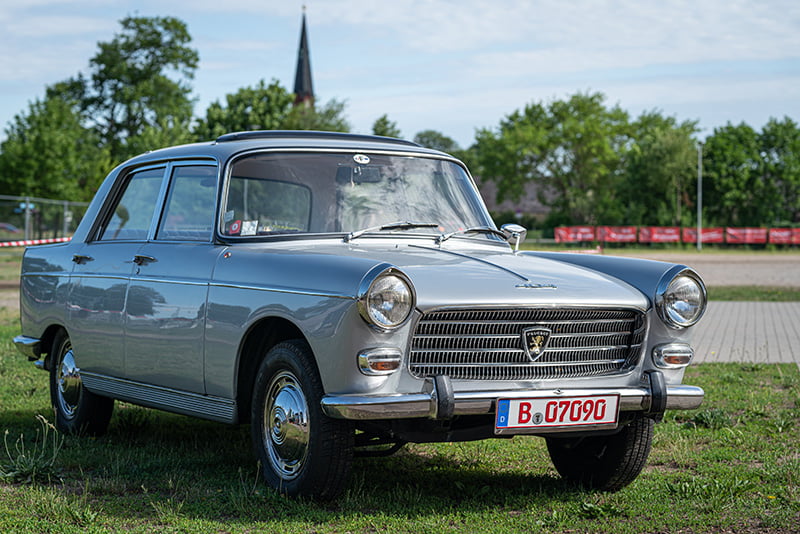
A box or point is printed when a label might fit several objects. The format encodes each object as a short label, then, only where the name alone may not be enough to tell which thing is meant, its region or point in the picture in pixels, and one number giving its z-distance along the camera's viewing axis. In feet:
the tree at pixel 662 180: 206.39
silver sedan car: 14.28
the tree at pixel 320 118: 166.30
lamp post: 191.44
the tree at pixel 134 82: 224.12
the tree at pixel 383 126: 189.37
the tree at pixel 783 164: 209.87
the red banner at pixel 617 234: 186.09
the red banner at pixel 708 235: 189.67
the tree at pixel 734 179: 209.87
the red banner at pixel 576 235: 186.91
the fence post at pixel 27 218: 100.22
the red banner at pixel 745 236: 189.16
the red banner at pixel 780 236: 187.32
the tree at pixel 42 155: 151.02
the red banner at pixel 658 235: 187.21
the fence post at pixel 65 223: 108.68
